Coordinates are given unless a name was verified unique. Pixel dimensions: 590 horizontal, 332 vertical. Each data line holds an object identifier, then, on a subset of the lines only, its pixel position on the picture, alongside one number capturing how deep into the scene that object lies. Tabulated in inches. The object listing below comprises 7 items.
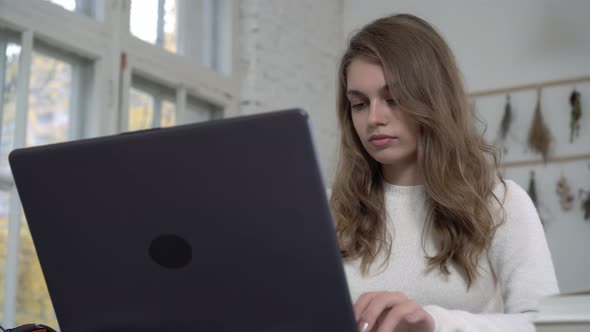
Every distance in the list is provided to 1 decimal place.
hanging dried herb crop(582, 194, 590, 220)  164.4
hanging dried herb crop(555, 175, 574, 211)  166.2
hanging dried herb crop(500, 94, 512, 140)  173.0
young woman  57.2
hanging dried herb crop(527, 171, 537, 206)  168.4
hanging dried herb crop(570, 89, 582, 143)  167.2
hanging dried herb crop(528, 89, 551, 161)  169.3
